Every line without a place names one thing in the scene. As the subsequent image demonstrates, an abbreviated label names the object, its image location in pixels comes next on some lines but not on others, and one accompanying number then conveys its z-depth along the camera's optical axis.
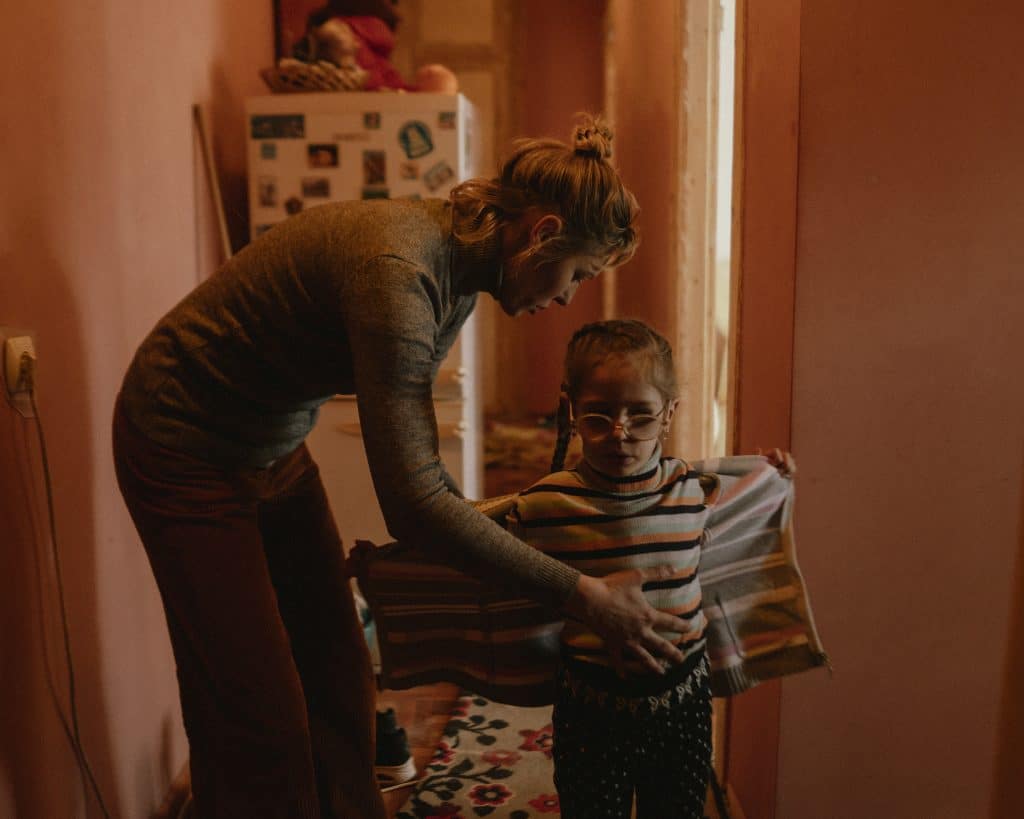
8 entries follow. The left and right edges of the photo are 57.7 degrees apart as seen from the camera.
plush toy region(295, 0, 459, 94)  2.81
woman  1.09
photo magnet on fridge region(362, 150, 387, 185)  2.63
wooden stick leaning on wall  2.27
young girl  1.23
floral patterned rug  1.93
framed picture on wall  3.26
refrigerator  2.62
